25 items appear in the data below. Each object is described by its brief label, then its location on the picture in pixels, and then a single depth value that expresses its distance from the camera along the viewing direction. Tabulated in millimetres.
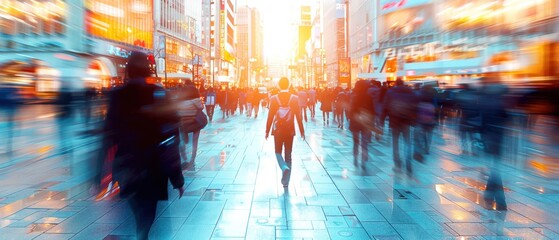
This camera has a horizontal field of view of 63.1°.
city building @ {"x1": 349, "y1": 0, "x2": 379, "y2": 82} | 48878
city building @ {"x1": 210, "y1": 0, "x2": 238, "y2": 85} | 109000
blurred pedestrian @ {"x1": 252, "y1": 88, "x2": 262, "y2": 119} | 31297
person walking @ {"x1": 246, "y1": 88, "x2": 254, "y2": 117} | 30828
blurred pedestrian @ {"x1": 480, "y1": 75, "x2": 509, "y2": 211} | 5117
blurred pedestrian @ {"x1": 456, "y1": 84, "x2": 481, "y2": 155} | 5715
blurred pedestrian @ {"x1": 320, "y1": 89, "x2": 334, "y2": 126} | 22989
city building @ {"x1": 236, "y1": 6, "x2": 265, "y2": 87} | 172500
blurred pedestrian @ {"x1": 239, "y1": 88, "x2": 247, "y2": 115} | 35875
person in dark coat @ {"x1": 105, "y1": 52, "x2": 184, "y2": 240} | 3984
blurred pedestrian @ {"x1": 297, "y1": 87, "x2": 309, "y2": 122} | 23880
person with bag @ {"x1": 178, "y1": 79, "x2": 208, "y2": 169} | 9320
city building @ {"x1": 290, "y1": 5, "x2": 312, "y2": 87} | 137950
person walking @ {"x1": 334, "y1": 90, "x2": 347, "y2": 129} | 20312
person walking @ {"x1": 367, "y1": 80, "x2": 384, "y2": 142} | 11750
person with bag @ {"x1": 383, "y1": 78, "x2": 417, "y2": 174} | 8789
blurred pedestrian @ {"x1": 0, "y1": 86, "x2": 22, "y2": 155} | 11505
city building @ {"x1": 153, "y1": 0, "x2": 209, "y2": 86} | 55238
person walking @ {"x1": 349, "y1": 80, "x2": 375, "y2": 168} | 10211
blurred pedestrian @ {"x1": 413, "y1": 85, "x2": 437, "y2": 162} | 9031
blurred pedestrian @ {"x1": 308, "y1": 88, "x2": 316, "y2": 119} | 27734
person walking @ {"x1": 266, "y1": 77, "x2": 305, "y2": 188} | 7980
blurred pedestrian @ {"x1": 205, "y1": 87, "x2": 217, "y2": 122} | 23750
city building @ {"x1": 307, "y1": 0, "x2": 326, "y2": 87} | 109025
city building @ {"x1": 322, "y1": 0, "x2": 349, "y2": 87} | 85875
